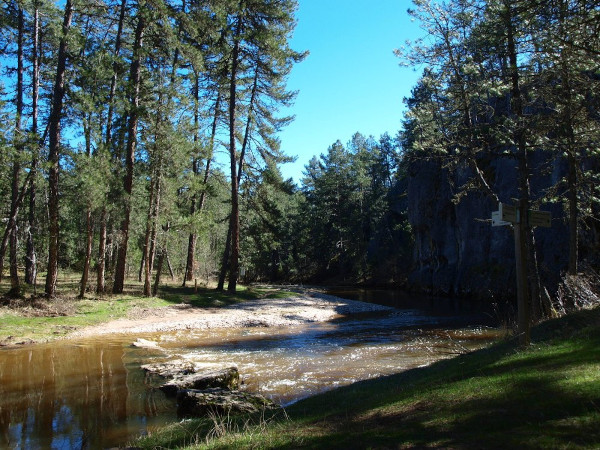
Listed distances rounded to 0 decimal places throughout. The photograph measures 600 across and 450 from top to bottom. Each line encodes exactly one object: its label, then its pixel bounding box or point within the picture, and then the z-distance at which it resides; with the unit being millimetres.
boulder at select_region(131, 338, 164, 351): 13506
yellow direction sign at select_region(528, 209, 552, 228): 7384
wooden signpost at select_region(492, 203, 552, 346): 6988
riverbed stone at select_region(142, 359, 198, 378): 10109
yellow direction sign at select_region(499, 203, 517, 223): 6941
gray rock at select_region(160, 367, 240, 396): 8773
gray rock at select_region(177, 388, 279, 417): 7223
